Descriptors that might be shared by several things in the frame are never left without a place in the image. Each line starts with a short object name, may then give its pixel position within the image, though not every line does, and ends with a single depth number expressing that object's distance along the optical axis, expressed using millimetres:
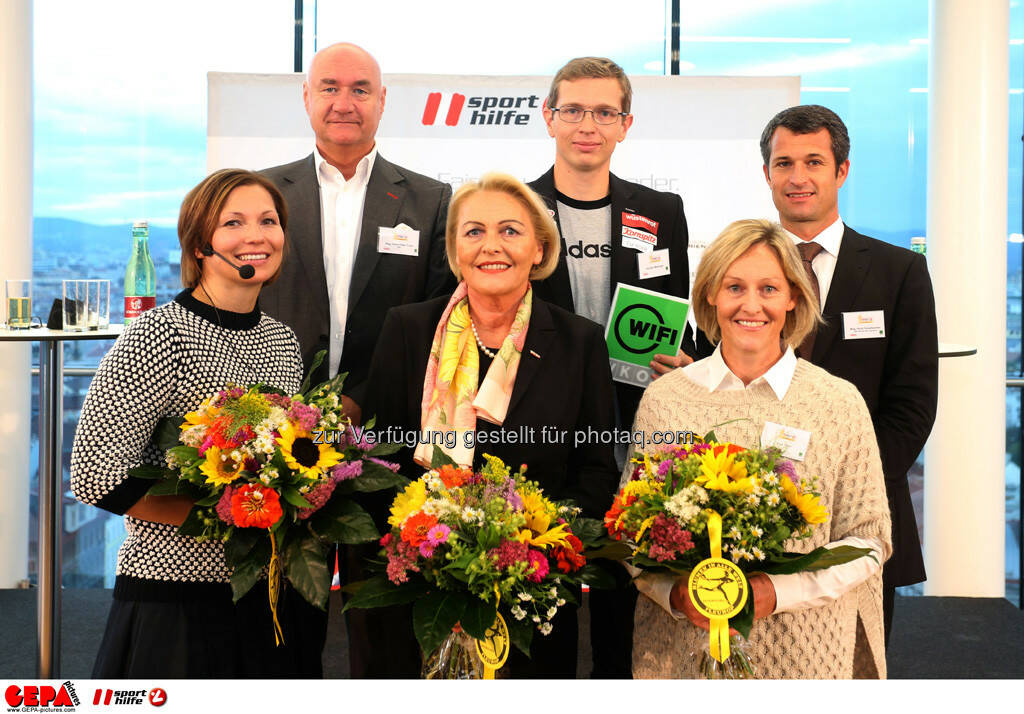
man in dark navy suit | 2916
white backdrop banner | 4824
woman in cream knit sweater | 2225
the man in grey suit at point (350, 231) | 3365
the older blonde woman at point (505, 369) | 2510
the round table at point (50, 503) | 3607
